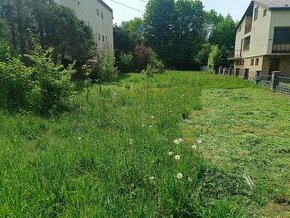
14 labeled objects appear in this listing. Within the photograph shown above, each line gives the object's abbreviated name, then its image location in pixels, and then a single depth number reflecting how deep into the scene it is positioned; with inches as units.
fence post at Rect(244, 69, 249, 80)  944.3
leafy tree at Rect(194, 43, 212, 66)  1983.3
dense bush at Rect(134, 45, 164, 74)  1335.4
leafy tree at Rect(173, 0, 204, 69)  2085.4
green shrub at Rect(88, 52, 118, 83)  624.4
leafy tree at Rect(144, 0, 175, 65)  2150.6
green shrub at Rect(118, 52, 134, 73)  1236.5
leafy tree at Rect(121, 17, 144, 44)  2694.6
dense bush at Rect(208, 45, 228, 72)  1610.5
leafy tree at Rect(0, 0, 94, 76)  525.0
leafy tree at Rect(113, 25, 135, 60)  1494.8
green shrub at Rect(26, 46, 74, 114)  309.6
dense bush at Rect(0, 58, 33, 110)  315.3
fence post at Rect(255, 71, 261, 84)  753.0
